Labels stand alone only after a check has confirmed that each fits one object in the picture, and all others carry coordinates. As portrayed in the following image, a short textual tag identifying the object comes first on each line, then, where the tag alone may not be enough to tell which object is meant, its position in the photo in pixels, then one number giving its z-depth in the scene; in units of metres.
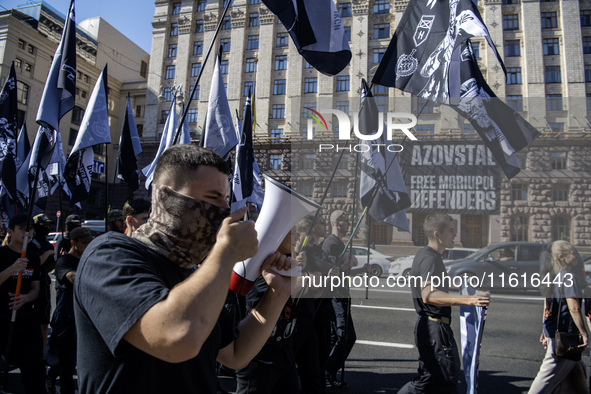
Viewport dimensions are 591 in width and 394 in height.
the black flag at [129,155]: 8.30
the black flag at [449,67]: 4.02
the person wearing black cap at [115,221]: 5.32
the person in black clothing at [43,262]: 4.31
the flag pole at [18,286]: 3.71
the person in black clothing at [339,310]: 4.72
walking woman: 3.73
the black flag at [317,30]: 4.21
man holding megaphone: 1.15
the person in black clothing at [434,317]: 3.54
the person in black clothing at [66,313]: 3.84
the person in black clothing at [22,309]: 3.63
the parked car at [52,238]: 20.81
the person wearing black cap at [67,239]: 5.76
